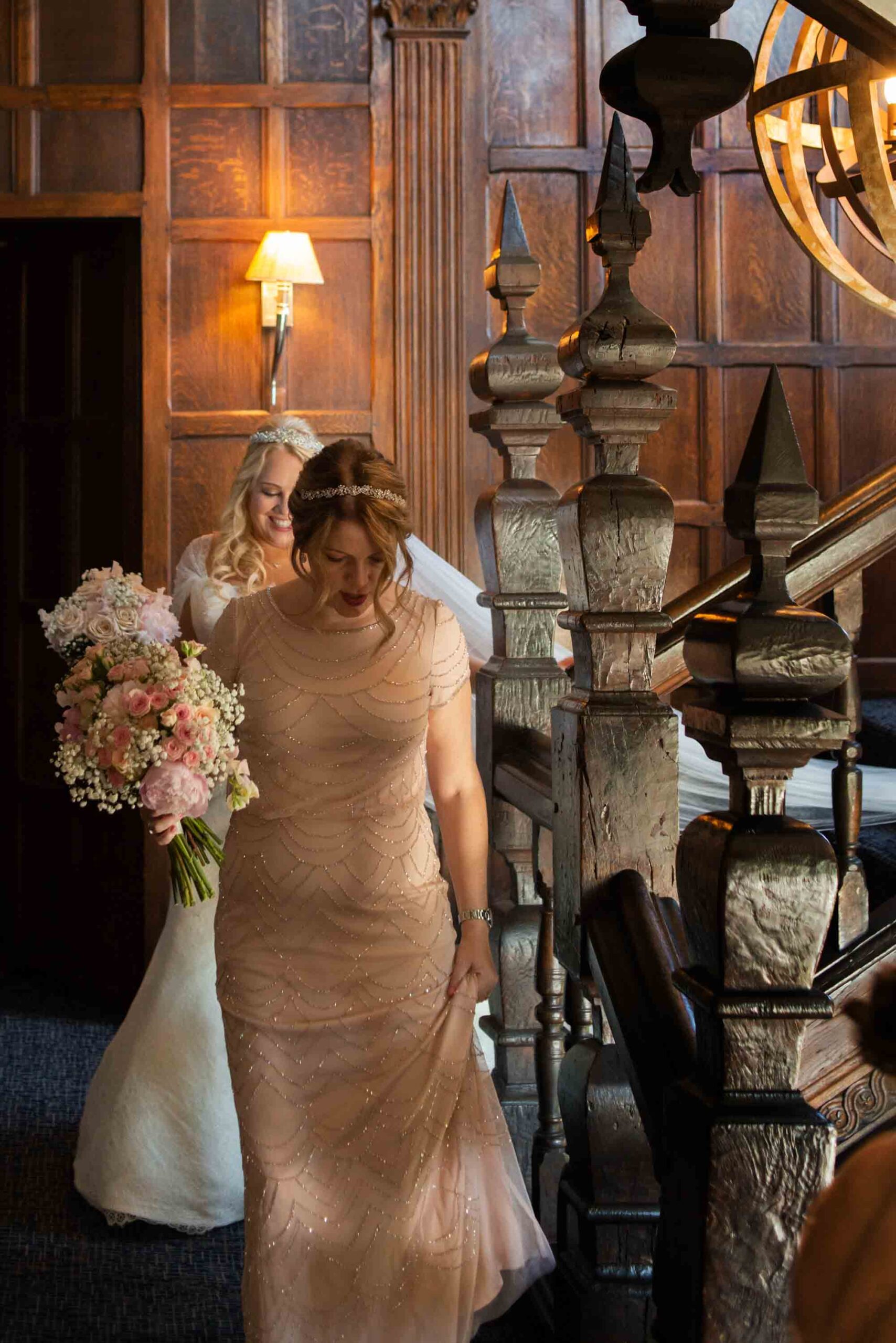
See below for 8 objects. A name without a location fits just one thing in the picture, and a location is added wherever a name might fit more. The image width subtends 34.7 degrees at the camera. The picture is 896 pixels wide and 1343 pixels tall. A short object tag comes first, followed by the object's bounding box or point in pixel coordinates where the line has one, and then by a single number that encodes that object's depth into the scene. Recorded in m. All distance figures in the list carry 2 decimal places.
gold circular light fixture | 1.73
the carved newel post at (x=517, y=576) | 2.92
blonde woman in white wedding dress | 3.46
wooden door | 5.63
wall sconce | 5.30
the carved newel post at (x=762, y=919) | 1.46
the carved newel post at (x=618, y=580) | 2.13
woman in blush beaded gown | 2.23
